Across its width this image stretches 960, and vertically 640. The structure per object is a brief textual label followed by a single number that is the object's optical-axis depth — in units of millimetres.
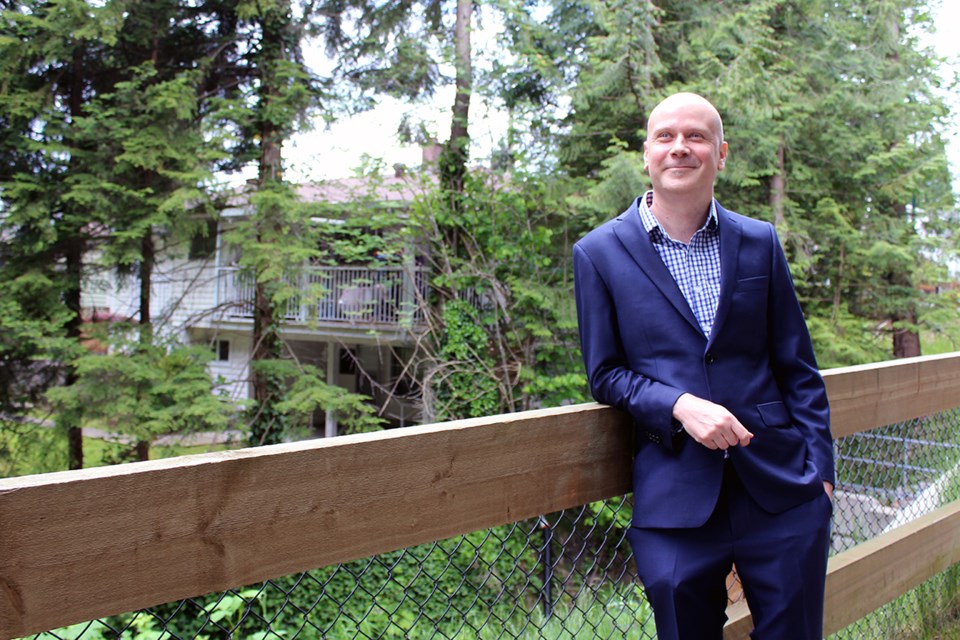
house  11453
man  1548
